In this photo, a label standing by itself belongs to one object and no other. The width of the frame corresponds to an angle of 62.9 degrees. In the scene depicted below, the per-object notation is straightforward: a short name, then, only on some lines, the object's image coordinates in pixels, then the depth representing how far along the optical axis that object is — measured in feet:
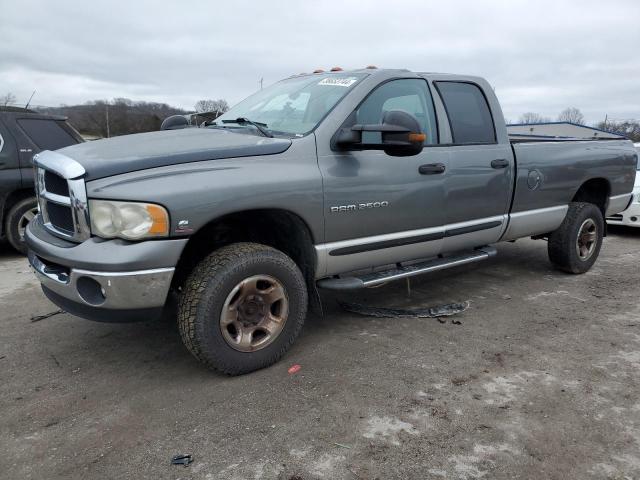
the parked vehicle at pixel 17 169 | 19.93
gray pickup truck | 9.00
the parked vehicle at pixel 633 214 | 24.99
